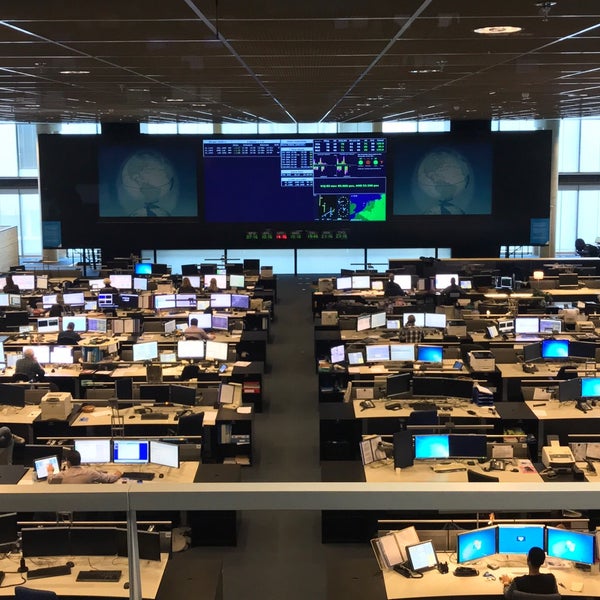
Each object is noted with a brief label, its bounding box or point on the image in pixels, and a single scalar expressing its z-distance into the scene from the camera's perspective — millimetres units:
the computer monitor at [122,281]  16797
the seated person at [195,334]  12062
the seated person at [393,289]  16266
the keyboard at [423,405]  9195
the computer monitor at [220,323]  13016
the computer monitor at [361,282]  16891
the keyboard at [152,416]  9014
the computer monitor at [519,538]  6004
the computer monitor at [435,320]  12930
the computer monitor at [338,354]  11125
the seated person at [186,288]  16062
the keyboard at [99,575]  5773
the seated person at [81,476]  6773
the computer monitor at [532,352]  11078
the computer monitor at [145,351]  10909
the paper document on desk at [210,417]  8984
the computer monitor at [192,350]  11203
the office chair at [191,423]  8656
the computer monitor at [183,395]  9398
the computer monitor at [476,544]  5957
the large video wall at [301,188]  20828
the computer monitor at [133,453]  7625
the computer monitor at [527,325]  12492
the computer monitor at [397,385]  9539
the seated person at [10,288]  16469
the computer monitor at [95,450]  7559
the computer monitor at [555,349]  11102
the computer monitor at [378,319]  12938
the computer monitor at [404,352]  11021
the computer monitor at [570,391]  9266
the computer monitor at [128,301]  15375
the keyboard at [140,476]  7335
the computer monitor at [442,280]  16688
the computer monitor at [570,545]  5840
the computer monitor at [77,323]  13016
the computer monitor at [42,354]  11172
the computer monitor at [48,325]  13039
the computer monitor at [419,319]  12977
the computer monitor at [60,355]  11164
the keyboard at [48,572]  5867
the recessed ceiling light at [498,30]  4520
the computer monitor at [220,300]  14828
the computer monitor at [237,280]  16844
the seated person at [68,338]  12242
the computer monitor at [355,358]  11016
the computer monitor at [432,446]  7598
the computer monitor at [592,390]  9289
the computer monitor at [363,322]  12883
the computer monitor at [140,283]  16906
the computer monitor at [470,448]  7602
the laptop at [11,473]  7230
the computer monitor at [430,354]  10938
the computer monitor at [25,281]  17141
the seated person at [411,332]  12469
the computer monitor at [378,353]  11094
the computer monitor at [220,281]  16897
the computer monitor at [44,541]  6047
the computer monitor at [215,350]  11195
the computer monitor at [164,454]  7516
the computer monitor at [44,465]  7176
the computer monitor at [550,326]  12453
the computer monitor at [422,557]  5883
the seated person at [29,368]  10461
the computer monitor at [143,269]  18547
